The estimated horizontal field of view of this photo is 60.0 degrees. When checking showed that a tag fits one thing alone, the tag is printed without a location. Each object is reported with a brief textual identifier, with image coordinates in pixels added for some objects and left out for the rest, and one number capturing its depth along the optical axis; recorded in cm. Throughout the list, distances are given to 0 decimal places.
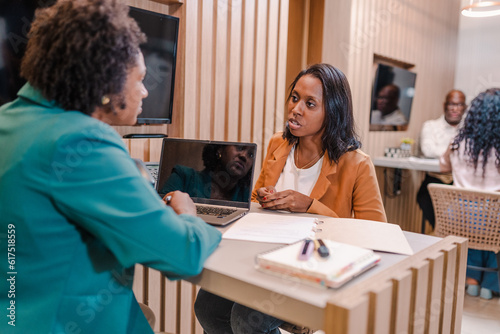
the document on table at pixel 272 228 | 123
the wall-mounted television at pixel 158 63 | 200
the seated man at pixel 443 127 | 472
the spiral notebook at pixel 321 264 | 91
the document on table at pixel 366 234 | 118
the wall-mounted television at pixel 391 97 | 439
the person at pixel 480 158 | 304
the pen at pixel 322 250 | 100
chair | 264
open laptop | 157
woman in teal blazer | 86
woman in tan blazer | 169
